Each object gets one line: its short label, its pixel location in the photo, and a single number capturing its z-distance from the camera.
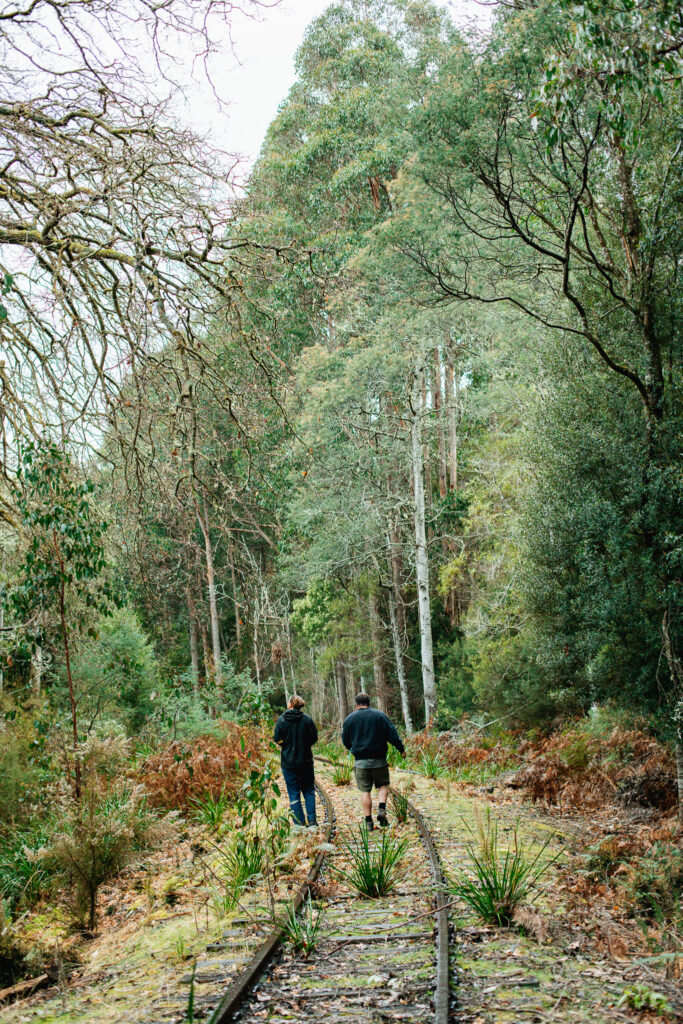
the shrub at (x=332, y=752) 20.50
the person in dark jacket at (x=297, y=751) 9.66
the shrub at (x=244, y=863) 7.56
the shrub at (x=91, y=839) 7.43
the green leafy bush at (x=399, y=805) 10.62
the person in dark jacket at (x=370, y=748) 9.84
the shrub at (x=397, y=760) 17.97
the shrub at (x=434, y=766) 16.25
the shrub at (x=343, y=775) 16.03
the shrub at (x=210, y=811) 10.52
